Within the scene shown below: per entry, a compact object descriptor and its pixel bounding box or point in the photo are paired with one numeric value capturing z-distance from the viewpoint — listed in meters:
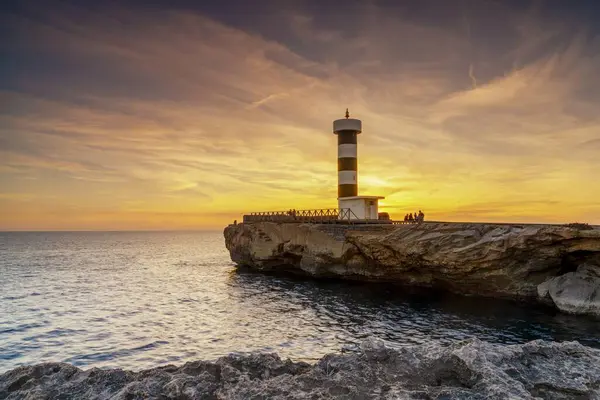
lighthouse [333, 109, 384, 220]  44.88
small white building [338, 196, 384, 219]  41.28
